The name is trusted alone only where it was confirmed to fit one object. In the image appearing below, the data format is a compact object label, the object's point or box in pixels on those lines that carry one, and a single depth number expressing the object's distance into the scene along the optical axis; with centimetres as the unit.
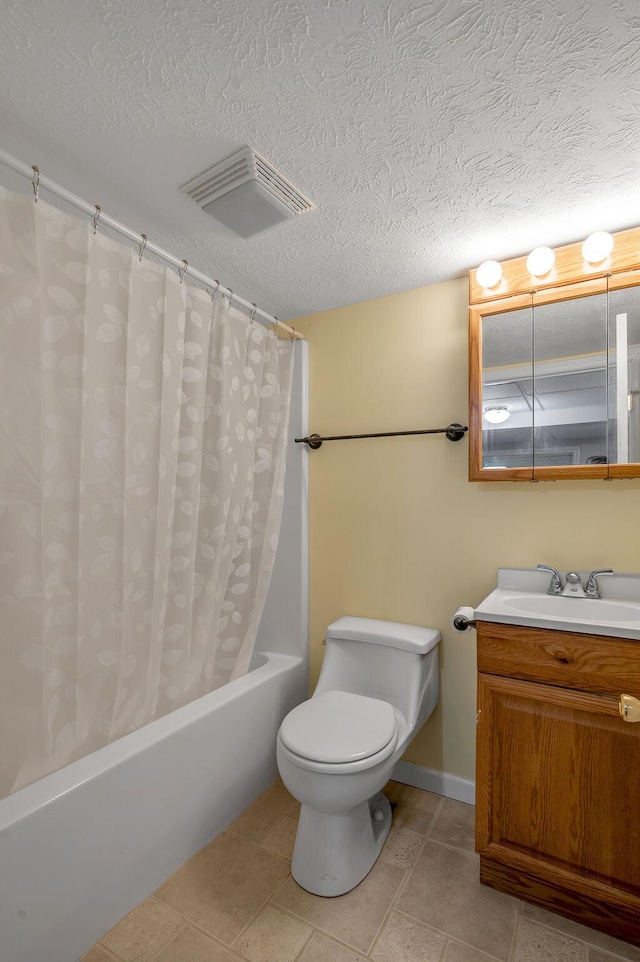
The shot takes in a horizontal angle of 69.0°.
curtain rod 114
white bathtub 112
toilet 139
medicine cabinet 159
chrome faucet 162
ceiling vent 130
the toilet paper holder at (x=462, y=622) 149
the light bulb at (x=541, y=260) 165
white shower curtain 116
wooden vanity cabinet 126
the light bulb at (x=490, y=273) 176
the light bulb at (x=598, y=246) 155
